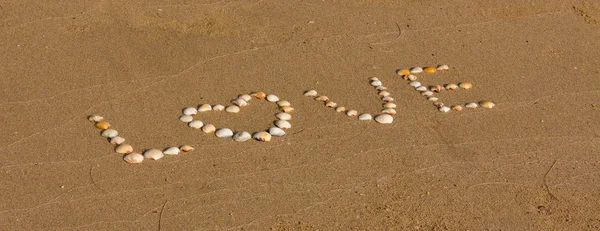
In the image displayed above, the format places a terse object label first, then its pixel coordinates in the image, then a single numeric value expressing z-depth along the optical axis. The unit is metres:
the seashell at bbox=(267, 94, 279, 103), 5.62
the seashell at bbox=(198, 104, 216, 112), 5.45
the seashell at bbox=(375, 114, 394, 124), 5.39
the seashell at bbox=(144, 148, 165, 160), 4.88
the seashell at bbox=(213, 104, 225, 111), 5.46
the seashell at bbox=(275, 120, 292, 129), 5.27
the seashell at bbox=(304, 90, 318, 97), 5.72
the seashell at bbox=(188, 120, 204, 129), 5.23
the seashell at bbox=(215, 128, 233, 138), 5.15
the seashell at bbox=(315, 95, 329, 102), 5.66
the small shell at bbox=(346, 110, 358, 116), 5.48
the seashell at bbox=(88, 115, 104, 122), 5.28
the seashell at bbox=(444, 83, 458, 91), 5.92
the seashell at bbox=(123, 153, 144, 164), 4.83
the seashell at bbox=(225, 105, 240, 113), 5.45
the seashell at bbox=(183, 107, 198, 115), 5.39
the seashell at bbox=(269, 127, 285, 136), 5.18
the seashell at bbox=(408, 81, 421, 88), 5.91
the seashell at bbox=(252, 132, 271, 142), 5.10
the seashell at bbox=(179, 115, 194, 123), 5.31
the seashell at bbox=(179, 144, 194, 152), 4.96
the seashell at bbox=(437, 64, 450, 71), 6.20
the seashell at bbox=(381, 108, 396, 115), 5.52
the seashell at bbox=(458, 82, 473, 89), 5.95
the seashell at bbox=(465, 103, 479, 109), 5.66
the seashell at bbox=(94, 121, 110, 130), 5.18
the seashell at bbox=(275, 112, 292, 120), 5.38
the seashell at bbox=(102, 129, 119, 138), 5.08
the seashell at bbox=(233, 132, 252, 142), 5.11
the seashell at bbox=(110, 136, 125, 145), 5.01
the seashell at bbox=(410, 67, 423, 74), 6.12
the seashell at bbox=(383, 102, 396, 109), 5.60
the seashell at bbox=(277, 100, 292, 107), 5.53
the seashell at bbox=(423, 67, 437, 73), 6.15
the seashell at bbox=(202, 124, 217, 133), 5.18
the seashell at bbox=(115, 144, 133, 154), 4.93
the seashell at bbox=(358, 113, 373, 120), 5.44
